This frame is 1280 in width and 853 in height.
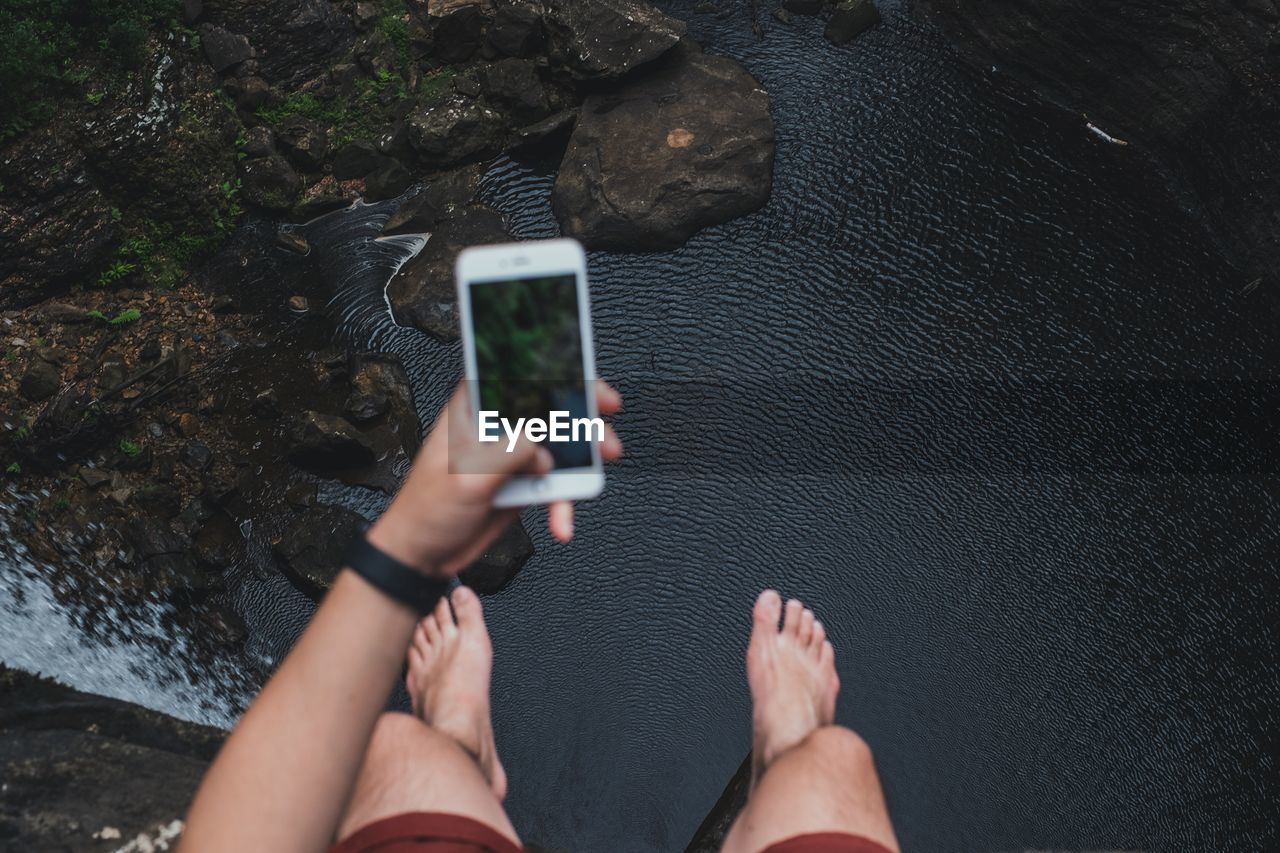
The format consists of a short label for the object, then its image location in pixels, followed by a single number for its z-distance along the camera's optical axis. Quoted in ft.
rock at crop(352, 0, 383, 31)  22.44
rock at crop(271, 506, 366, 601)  15.53
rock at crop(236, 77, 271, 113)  21.22
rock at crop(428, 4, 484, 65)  21.48
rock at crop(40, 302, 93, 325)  18.16
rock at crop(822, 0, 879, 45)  20.95
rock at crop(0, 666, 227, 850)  9.36
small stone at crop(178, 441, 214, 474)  16.78
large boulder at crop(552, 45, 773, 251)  18.86
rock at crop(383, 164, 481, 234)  19.93
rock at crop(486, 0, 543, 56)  20.79
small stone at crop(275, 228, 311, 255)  20.16
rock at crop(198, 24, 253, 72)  20.95
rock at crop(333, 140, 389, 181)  20.83
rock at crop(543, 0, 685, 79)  20.03
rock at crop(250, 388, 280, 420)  17.57
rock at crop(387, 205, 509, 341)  18.40
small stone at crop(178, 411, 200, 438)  17.33
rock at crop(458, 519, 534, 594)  15.12
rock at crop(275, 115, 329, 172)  20.93
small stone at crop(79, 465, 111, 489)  16.30
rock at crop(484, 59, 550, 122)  20.62
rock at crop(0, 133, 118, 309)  17.93
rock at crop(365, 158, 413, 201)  20.58
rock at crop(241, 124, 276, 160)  20.67
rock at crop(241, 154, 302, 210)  20.58
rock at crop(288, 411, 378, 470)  16.34
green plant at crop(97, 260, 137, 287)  18.98
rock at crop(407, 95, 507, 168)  20.29
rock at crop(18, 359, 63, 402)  16.74
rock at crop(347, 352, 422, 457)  17.10
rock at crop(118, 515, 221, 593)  15.47
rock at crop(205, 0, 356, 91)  21.31
